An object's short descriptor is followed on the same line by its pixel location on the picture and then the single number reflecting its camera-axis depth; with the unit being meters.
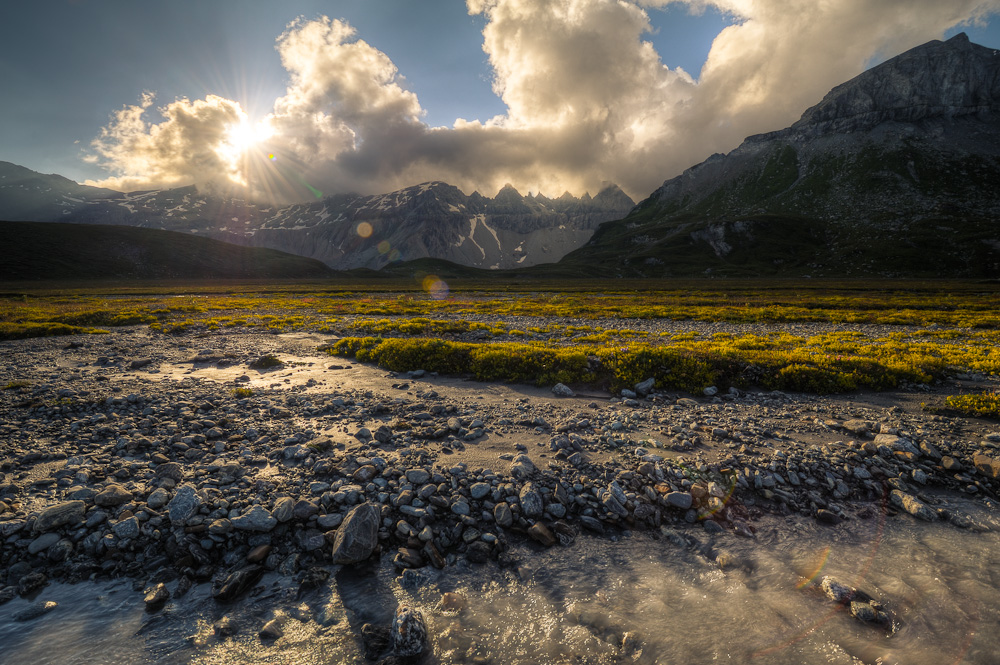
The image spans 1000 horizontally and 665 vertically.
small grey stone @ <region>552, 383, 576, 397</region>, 13.21
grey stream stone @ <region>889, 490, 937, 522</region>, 6.66
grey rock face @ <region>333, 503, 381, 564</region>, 5.76
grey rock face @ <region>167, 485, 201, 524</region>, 6.09
